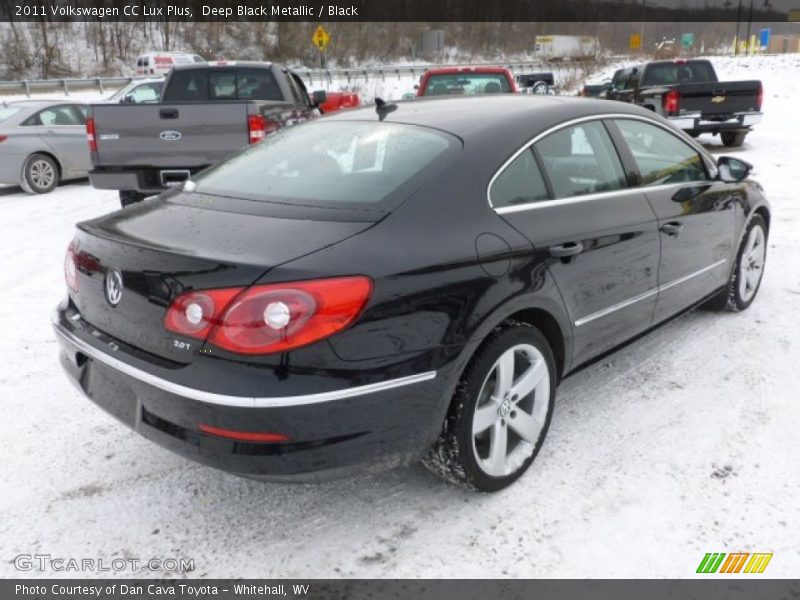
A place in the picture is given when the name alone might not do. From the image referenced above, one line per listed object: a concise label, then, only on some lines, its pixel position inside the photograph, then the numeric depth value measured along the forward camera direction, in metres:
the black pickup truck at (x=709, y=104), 12.66
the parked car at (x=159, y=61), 35.53
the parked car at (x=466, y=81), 10.16
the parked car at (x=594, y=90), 19.77
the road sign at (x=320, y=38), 25.61
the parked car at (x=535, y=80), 31.70
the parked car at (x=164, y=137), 7.24
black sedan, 2.21
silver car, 10.40
